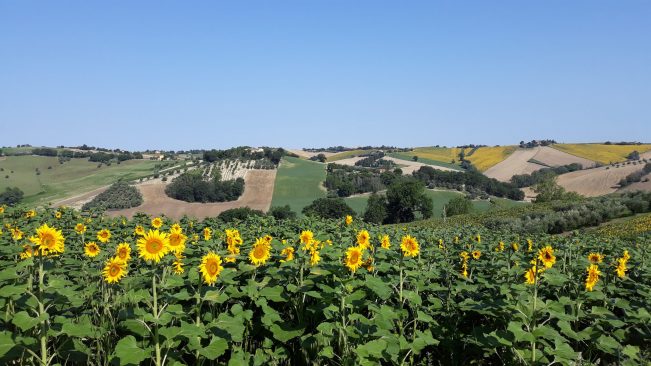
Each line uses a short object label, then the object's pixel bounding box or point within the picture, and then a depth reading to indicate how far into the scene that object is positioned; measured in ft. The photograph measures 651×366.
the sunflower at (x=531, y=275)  15.69
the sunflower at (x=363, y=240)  21.00
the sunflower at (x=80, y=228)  29.80
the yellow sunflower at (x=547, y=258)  17.73
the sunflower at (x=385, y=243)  24.32
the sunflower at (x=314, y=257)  17.98
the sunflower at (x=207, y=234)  27.67
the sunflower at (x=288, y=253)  19.98
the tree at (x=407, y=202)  249.34
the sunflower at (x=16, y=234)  22.77
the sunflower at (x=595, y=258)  22.38
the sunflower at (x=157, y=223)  36.00
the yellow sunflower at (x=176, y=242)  14.21
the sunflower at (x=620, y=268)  21.18
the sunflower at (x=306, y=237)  20.65
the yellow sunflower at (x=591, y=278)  18.60
